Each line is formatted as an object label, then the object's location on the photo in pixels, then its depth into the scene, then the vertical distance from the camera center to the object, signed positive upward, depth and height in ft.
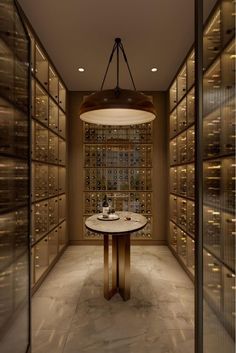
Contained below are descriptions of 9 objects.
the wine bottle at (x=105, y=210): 9.78 -1.31
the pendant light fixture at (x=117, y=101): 6.38 +2.11
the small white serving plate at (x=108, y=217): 9.15 -1.53
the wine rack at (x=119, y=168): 14.64 +0.62
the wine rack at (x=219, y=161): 3.76 +0.31
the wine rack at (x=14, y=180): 4.84 -0.05
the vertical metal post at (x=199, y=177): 4.27 +0.03
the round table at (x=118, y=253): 7.95 -2.60
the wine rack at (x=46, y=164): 8.95 +0.62
